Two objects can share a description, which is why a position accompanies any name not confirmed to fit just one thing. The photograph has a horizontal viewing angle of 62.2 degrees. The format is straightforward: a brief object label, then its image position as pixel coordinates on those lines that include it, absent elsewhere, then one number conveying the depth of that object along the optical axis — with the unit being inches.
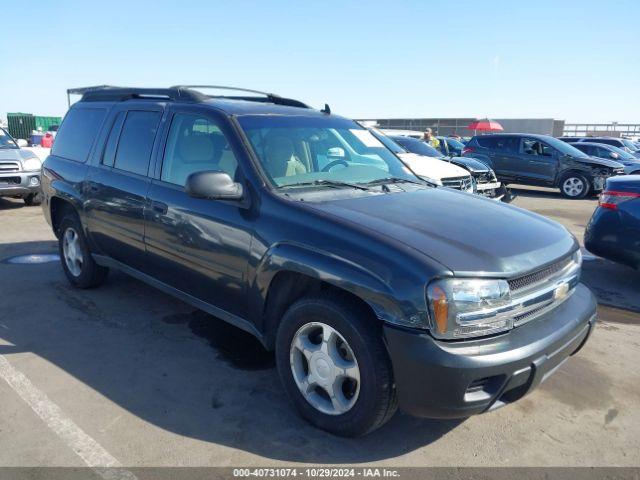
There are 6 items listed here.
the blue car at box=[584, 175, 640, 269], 220.2
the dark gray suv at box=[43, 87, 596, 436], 101.4
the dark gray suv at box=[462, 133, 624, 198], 562.6
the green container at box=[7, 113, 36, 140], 1360.7
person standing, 668.1
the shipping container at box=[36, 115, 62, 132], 1487.5
